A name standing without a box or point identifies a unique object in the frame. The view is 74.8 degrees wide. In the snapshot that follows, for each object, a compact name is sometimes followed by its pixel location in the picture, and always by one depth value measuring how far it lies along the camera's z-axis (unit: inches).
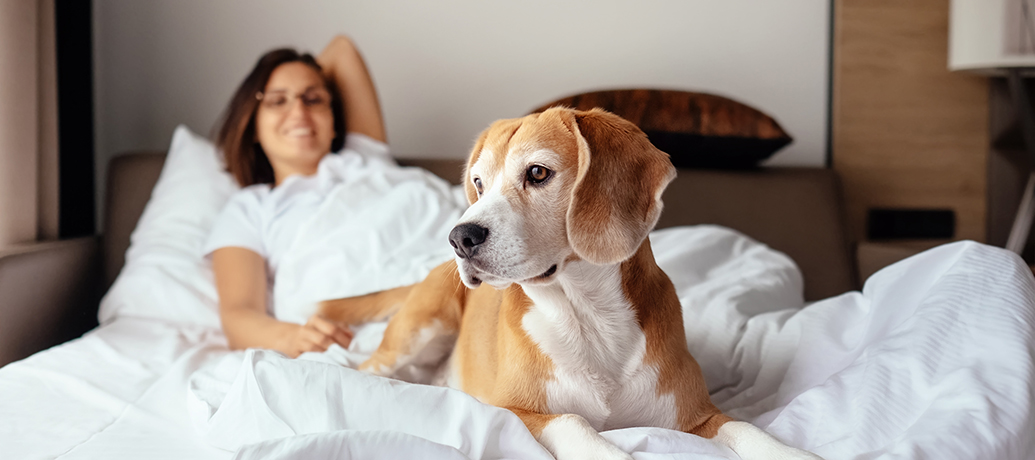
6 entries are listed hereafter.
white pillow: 68.9
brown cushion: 83.0
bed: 31.9
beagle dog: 33.3
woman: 67.2
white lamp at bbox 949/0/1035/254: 82.8
